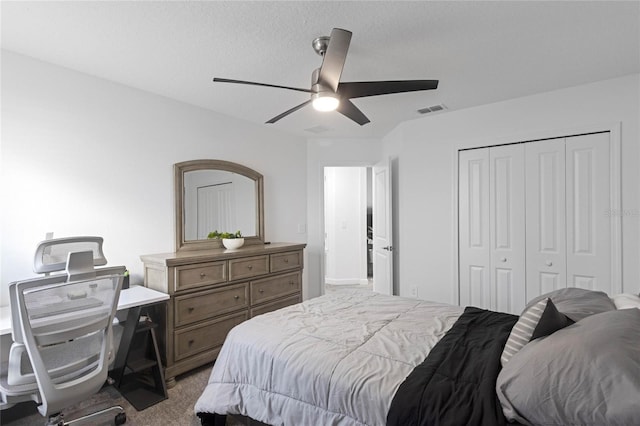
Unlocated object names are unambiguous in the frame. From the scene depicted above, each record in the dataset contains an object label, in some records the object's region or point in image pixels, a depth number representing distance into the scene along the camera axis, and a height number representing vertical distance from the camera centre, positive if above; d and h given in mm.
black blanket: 1194 -697
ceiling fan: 1902 +806
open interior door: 4164 -254
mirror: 3281 +114
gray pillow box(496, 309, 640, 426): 985 -540
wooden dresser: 2680 -745
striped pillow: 1379 -486
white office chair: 1655 -652
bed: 1066 -684
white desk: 1972 -620
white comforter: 1427 -717
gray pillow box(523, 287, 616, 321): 1564 -475
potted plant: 3420 -269
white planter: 3418 -308
